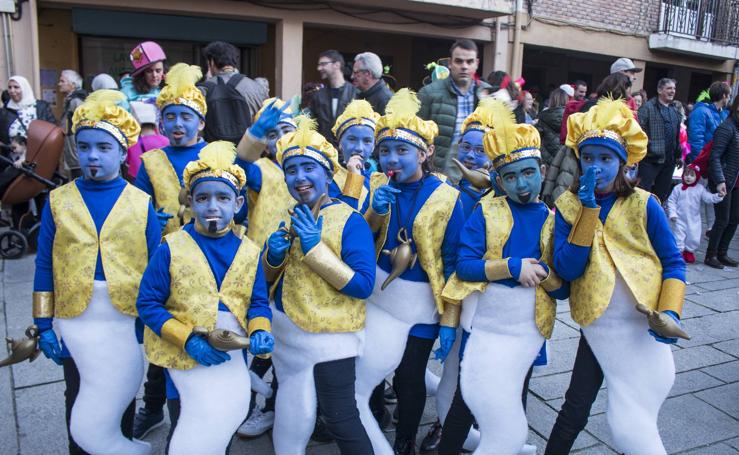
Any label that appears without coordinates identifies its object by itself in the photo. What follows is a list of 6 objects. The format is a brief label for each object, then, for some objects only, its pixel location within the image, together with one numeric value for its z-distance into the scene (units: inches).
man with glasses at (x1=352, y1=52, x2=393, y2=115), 206.1
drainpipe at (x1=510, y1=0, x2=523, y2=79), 460.4
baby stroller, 251.6
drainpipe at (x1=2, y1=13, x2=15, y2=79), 325.4
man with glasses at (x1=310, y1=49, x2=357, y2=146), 211.8
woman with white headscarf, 273.3
